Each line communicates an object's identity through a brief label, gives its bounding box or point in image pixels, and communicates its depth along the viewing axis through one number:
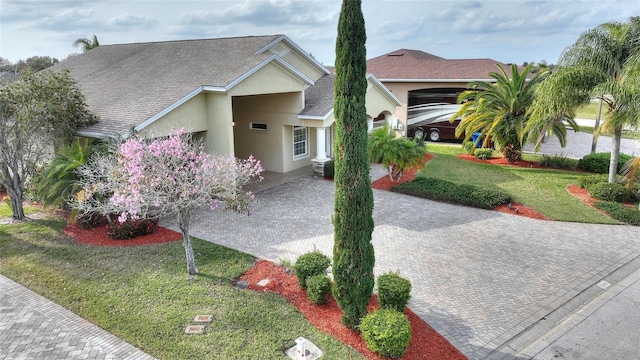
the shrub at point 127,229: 12.30
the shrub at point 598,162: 19.64
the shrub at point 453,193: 15.45
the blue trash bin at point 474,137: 26.61
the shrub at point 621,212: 14.01
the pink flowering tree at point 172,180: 8.84
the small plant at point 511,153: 21.70
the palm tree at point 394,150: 16.94
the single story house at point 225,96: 15.34
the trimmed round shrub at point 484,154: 22.80
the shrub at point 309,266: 9.08
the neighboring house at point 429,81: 26.66
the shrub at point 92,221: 13.12
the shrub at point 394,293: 7.89
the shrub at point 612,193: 15.77
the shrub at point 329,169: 19.27
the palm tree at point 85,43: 32.50
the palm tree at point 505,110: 20.58
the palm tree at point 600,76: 15.27
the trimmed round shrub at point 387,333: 6.87
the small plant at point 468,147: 23.99
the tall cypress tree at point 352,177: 7.40
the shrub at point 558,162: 21.06
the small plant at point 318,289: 8.55
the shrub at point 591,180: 17.20
